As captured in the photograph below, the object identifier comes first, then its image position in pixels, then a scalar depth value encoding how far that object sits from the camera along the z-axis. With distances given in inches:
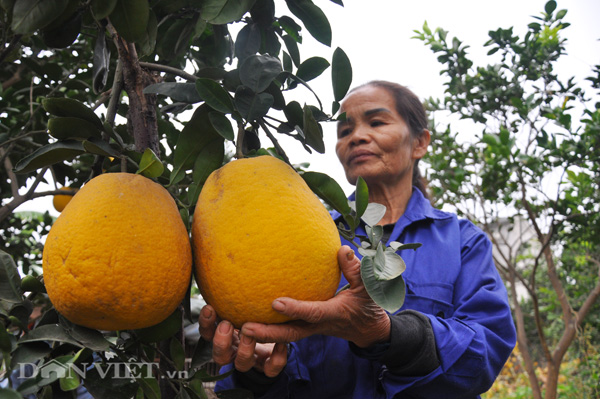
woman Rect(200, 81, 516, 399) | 34.3
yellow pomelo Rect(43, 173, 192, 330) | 27.1
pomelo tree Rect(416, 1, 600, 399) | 134.0
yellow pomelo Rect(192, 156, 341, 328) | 29.2
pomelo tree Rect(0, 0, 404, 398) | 28.4
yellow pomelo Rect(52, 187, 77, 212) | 75.9
